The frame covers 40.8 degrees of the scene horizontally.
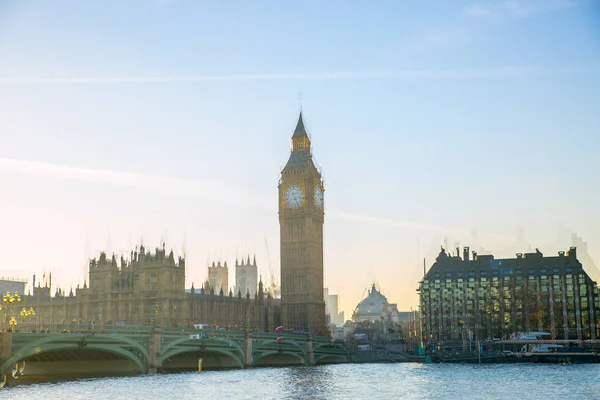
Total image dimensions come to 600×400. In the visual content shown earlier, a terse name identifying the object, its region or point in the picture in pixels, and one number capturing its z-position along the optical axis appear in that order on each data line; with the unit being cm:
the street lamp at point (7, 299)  8232
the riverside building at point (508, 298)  17888
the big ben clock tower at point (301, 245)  17712
